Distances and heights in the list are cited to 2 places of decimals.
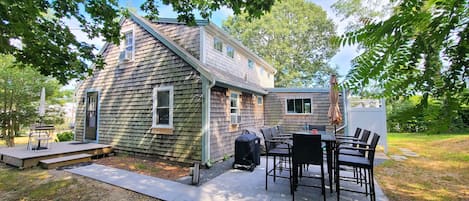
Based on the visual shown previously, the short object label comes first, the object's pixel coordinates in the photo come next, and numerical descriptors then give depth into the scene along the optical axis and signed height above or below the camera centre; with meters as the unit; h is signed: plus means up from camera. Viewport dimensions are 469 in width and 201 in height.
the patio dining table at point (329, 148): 4.13 -0.75
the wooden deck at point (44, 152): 6.14 -1.27
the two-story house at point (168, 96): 6.66 +0.60
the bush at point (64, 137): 10.97 -1.27
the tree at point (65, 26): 3.68 +1.80
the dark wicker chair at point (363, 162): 3.65 -0.91
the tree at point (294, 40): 21.12 +7.31
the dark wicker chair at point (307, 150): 3.85 -0.72
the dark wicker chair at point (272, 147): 4.47 -0.86
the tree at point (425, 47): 0.64 +0.22
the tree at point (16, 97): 10.97 +0.92
